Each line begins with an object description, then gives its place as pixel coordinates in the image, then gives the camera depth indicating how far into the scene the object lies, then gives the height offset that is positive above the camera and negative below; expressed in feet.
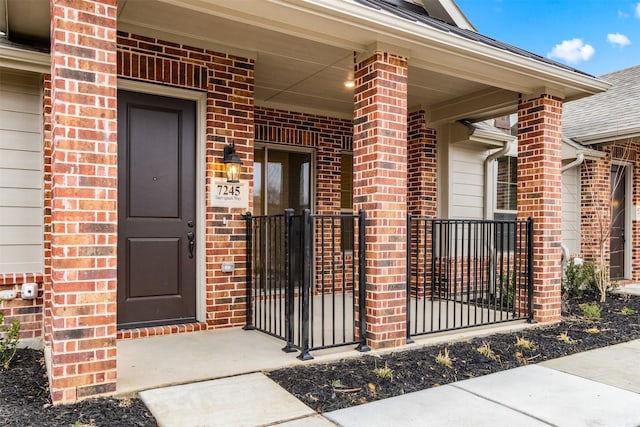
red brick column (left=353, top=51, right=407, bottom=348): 12.77 +0.78
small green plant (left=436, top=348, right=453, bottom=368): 11.73 -3.82
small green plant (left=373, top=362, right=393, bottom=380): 10.68 -3.76
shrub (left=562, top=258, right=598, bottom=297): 22.90 -3.25
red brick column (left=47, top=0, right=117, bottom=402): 8.78 +0.30
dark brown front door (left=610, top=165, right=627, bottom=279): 28.02 -0.61
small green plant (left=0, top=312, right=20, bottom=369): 11.28 -3.44
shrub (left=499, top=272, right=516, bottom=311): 19.07 -3.36
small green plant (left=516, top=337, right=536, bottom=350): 13.52 -3.92
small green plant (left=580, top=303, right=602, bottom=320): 17.78 -3.85
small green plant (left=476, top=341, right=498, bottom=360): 12.54 -3.88
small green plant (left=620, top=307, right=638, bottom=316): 18.76 -4.04
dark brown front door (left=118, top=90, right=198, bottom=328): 13.32 +0.11
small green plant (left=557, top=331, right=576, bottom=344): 14.39 -3.99
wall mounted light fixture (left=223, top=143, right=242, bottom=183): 14.24 +1.62
